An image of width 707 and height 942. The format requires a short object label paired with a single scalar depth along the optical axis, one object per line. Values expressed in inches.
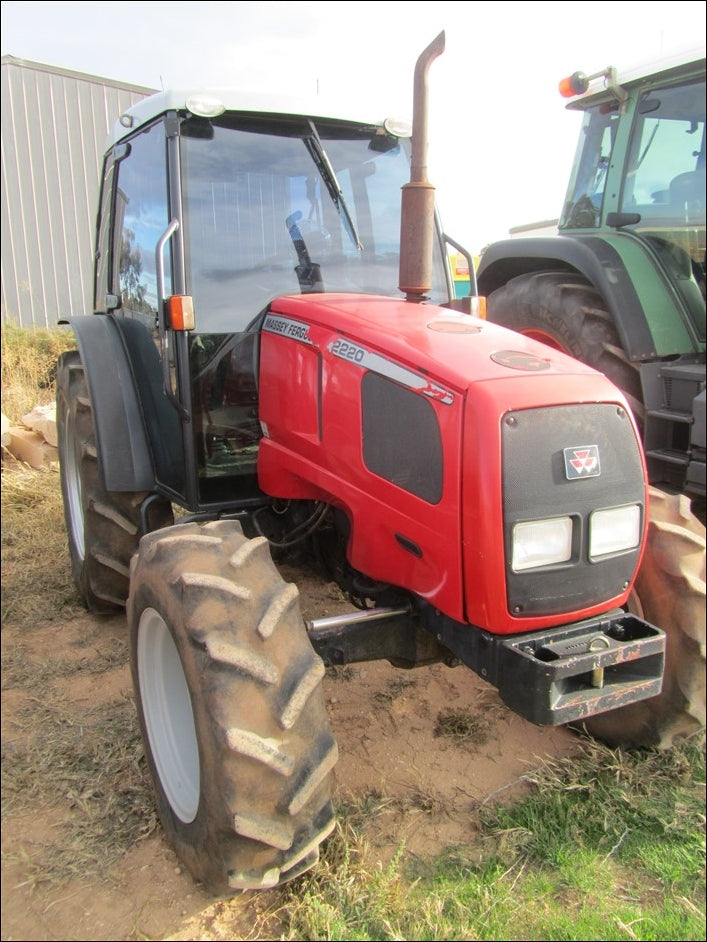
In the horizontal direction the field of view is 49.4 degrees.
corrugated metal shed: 339.9
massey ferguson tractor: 70.1
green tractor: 147.2
